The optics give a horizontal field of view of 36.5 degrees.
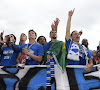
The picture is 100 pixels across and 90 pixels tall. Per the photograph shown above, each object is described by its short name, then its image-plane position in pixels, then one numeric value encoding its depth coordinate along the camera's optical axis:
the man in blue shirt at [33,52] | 3.73
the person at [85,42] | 5.30
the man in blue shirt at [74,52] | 3.61
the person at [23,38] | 4.99
